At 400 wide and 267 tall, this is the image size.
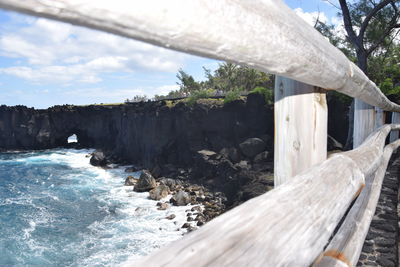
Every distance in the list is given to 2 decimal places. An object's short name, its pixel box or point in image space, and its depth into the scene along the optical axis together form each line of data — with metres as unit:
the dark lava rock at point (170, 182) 21.48
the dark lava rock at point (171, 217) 15.84
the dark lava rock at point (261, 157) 19.92
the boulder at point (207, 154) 22.73
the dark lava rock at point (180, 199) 17.75
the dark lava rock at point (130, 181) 23.46
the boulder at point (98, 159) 31.67
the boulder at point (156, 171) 24.45
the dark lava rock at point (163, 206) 17.44
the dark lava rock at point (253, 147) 20.58
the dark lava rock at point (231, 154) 21.39
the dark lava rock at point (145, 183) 21.31
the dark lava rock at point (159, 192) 19.45
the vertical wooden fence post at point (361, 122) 3.66
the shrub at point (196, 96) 26.03
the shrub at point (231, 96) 23.10
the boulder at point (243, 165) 19.36
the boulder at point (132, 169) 28.61
